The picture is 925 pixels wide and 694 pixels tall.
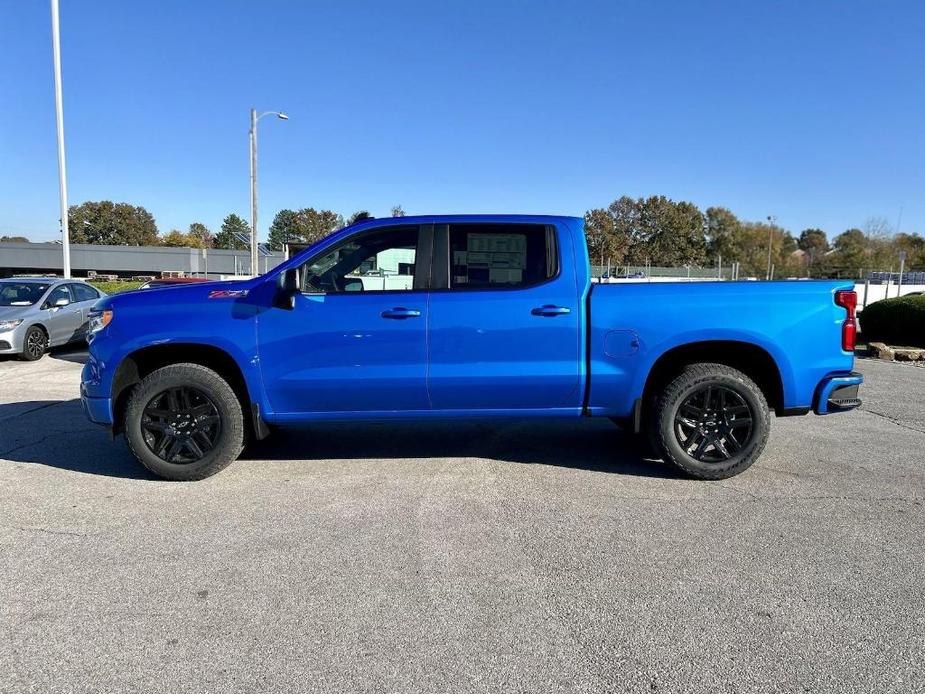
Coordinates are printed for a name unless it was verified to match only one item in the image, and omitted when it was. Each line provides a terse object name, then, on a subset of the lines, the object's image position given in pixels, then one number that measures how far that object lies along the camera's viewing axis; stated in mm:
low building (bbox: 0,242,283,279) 60531
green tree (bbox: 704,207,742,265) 75375
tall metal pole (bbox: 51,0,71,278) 17031
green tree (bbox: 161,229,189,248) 108438
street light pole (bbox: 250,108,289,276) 27491
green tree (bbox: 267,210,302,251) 78625
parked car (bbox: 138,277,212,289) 13131
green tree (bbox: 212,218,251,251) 109875
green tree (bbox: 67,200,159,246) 100812
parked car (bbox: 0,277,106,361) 10852
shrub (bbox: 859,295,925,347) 12656
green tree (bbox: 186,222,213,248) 112906
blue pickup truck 4574
